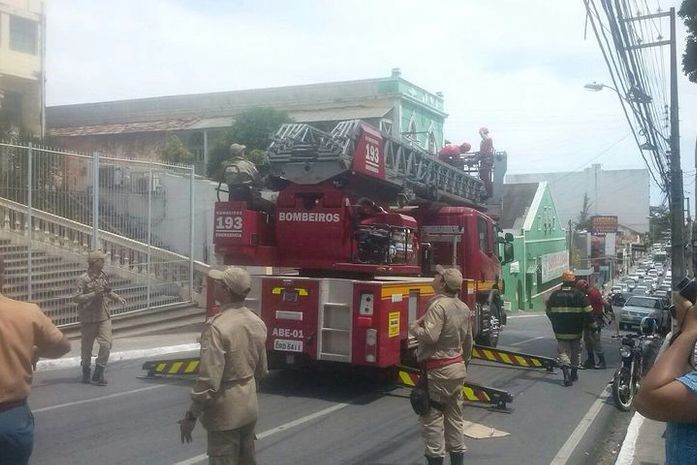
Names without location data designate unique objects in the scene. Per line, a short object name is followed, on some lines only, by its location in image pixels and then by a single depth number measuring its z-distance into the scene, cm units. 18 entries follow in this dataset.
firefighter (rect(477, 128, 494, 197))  1588
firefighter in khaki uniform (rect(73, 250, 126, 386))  936
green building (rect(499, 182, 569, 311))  4153
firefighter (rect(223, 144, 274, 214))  979
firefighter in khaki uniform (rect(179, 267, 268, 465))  421
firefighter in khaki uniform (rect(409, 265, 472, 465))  590
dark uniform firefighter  1077
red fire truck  899
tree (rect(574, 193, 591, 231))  6938
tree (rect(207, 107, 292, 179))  2991
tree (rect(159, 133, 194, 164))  3152
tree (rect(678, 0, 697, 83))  1321
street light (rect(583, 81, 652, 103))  1368
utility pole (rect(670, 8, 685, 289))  1892
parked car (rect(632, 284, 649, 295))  3806
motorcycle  920
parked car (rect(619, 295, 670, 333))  2622
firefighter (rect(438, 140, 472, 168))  1575
